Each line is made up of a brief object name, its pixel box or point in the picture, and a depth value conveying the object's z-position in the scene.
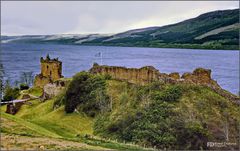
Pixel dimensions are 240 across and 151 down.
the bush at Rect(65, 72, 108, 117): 38.88
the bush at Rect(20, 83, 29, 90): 69.89
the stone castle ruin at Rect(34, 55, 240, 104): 35.56
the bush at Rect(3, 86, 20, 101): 58.37
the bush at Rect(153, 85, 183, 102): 33.47
